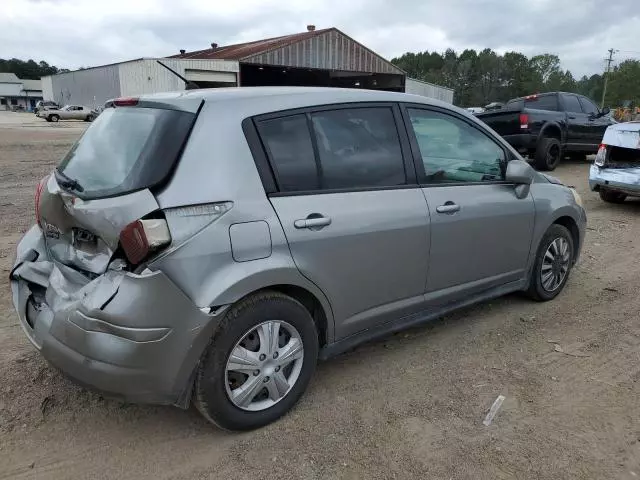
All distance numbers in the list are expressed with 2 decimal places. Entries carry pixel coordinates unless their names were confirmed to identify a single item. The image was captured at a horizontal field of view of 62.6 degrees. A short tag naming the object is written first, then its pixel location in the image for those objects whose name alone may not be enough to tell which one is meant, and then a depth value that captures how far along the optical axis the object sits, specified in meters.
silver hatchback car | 2.38
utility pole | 75.62
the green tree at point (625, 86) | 76.00
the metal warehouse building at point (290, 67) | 32.16
